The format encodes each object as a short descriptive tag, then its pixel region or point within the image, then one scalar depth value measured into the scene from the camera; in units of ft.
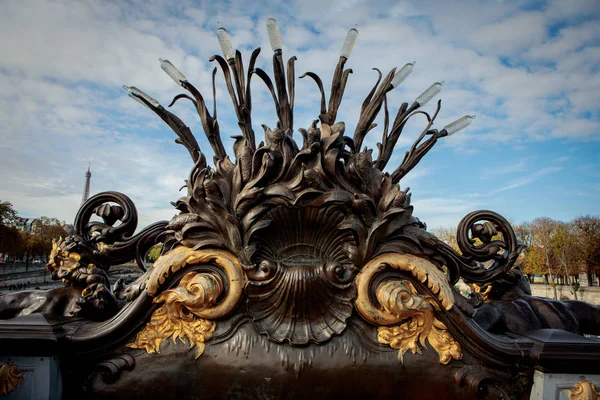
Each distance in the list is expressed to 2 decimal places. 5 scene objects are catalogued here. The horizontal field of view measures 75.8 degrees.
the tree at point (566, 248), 111.24
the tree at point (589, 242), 109.40
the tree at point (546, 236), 119.16
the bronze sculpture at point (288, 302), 9.04
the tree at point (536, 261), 121.80
